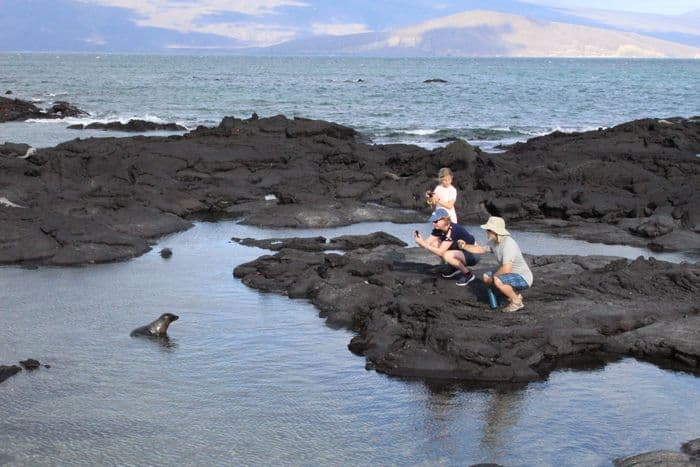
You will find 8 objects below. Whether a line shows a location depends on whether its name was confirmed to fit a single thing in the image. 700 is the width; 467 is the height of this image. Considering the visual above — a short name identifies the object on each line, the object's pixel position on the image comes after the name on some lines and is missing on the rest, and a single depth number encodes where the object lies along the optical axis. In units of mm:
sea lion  13500
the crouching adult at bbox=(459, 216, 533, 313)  13383
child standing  15594
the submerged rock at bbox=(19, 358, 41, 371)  12078
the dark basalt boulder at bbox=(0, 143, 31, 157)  29953
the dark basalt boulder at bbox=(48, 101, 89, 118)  54819
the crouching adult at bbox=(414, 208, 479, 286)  14680
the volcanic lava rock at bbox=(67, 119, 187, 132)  45219
